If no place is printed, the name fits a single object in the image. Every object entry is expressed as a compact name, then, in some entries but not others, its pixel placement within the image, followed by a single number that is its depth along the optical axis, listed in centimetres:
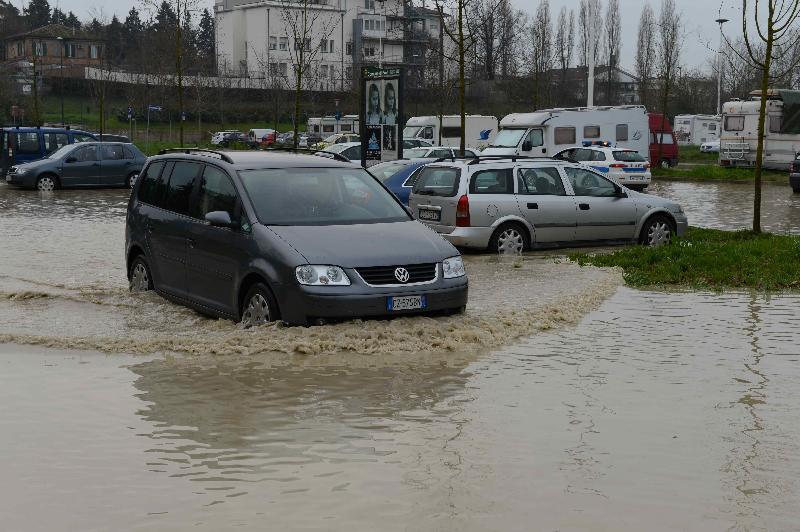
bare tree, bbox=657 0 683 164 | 5051
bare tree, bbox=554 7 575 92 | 9081
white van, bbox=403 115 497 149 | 5450
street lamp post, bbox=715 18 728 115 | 6850
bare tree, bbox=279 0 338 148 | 8862
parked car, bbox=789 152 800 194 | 3444
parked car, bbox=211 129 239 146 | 6931
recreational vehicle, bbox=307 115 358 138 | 7644
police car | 3544
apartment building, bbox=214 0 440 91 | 9969
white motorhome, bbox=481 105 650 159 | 3994
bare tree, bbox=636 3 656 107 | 7056
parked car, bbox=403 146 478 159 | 3446
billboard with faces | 2384
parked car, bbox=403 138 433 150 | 4374
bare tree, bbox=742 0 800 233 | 1860
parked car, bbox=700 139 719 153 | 6475
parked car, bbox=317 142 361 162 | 3722
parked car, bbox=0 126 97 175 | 3638
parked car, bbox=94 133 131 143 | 4221
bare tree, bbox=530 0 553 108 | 6117
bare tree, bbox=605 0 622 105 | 9531
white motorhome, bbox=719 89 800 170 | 4441
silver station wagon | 1723
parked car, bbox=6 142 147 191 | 3303
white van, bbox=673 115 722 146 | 7388
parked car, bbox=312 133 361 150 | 5278
